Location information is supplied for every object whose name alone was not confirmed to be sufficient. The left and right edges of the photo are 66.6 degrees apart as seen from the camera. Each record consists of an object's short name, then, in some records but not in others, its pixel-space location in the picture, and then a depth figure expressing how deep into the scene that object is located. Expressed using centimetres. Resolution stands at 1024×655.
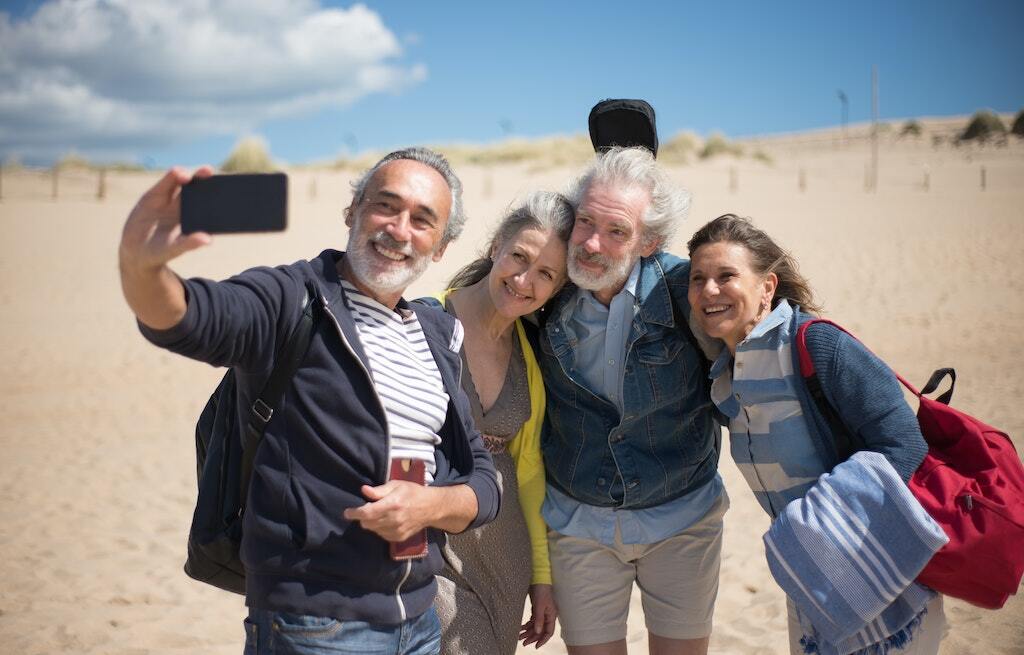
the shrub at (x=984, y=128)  4512
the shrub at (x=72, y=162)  3250
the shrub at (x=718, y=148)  3863
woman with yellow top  307
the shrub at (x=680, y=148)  3700
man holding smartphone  199
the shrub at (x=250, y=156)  3250
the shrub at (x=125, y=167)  3469
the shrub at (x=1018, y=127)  4419
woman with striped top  251
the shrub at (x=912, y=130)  5212
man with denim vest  313
